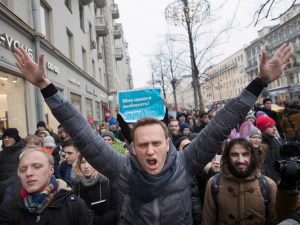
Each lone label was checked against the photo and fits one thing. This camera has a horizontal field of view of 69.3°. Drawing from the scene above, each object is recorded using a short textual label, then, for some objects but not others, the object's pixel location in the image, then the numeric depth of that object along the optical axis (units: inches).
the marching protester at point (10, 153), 133.7
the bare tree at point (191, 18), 364.2
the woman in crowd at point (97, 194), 91.2
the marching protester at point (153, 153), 57.5
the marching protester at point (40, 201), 67.3
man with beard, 79.5
